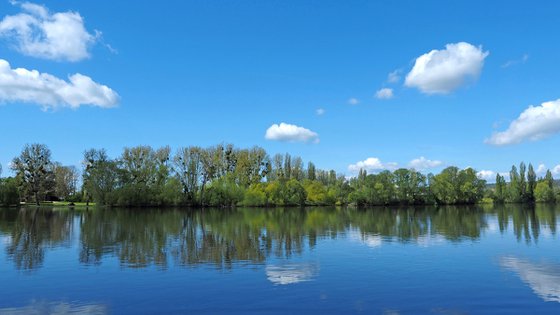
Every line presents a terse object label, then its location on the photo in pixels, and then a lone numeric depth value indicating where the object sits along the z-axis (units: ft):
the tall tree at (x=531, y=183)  447.42
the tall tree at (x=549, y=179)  458.91
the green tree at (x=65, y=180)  369.61
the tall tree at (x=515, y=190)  443.32
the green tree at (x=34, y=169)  321.73
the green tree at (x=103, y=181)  316.60
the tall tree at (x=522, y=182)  447.30
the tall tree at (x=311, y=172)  455.63
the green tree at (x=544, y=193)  432.66
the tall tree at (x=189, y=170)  341.62
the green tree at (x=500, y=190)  451.12
